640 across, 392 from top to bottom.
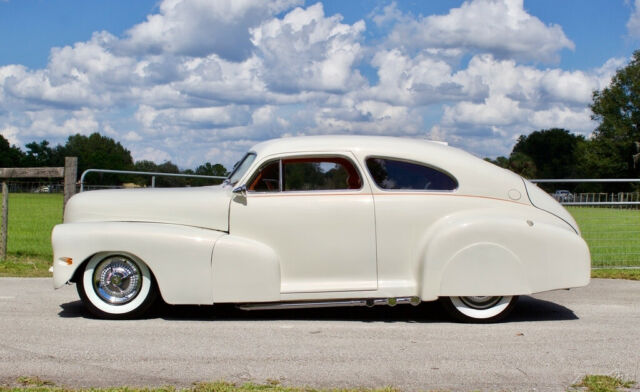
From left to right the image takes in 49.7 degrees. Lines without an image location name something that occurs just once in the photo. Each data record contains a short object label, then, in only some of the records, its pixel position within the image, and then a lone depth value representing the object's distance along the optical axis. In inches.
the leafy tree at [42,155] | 4040.4
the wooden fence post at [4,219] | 414.9
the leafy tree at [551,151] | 4471.0
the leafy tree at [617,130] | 2778.1
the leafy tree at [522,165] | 3351.4
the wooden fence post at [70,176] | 414.3
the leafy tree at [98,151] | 4321.9
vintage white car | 257.6
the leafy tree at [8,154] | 4414.4
